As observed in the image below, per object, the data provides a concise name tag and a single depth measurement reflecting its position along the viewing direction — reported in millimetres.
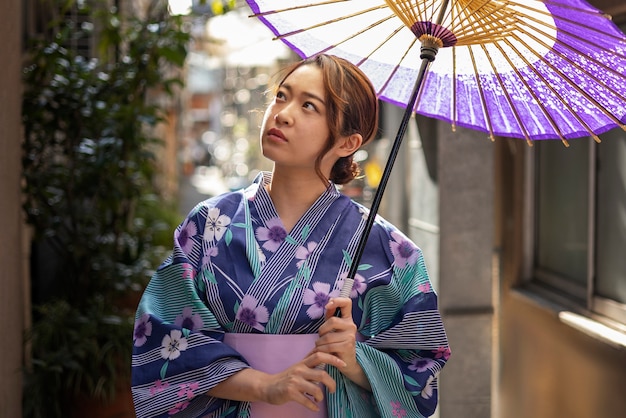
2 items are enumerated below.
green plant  4781
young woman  2025
